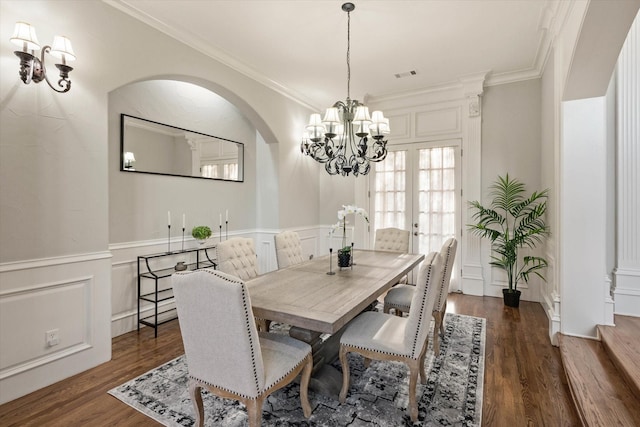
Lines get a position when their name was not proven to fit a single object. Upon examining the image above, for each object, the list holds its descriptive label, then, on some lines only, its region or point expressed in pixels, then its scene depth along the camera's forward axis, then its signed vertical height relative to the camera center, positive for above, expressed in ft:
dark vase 9.77 -1.42
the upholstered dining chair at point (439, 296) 8.91 -2.62
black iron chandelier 10.05 +2.71
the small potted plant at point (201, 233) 12.43 -0.81
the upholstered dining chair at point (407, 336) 6.35 -2.68
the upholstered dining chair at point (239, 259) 9.16 -1.39
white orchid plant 9.54 +0.04
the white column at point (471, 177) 15.29 +1.73
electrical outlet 7.78 -3.06
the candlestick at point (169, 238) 12.28 -0.99
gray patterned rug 6.48 -4.17
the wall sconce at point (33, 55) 6.66 +3.52
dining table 6.01 -1.83
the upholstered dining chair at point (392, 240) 13.44 -1.18
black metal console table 11.17 -2.20
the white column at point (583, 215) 9.14 -0.06
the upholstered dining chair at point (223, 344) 5.07 -2.20
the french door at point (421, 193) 16.01 +1.04
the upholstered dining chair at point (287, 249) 11.29 -1.33
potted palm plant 13.33 -0.61
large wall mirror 11.10 +2.42
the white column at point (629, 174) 9.62 +1.17
